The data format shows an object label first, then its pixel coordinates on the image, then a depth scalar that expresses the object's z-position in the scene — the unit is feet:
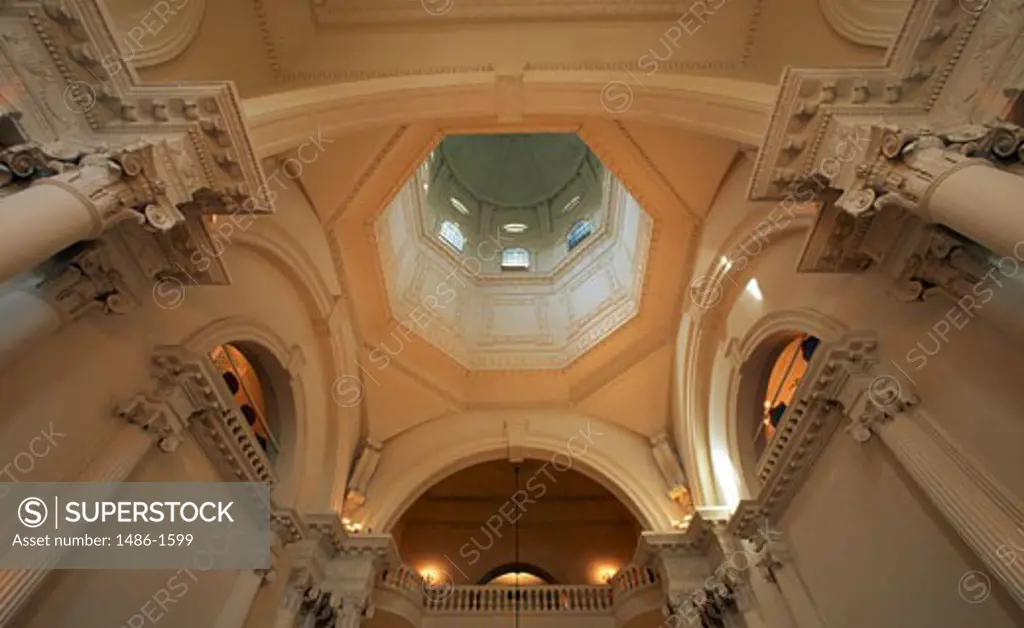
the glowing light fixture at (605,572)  53.11
